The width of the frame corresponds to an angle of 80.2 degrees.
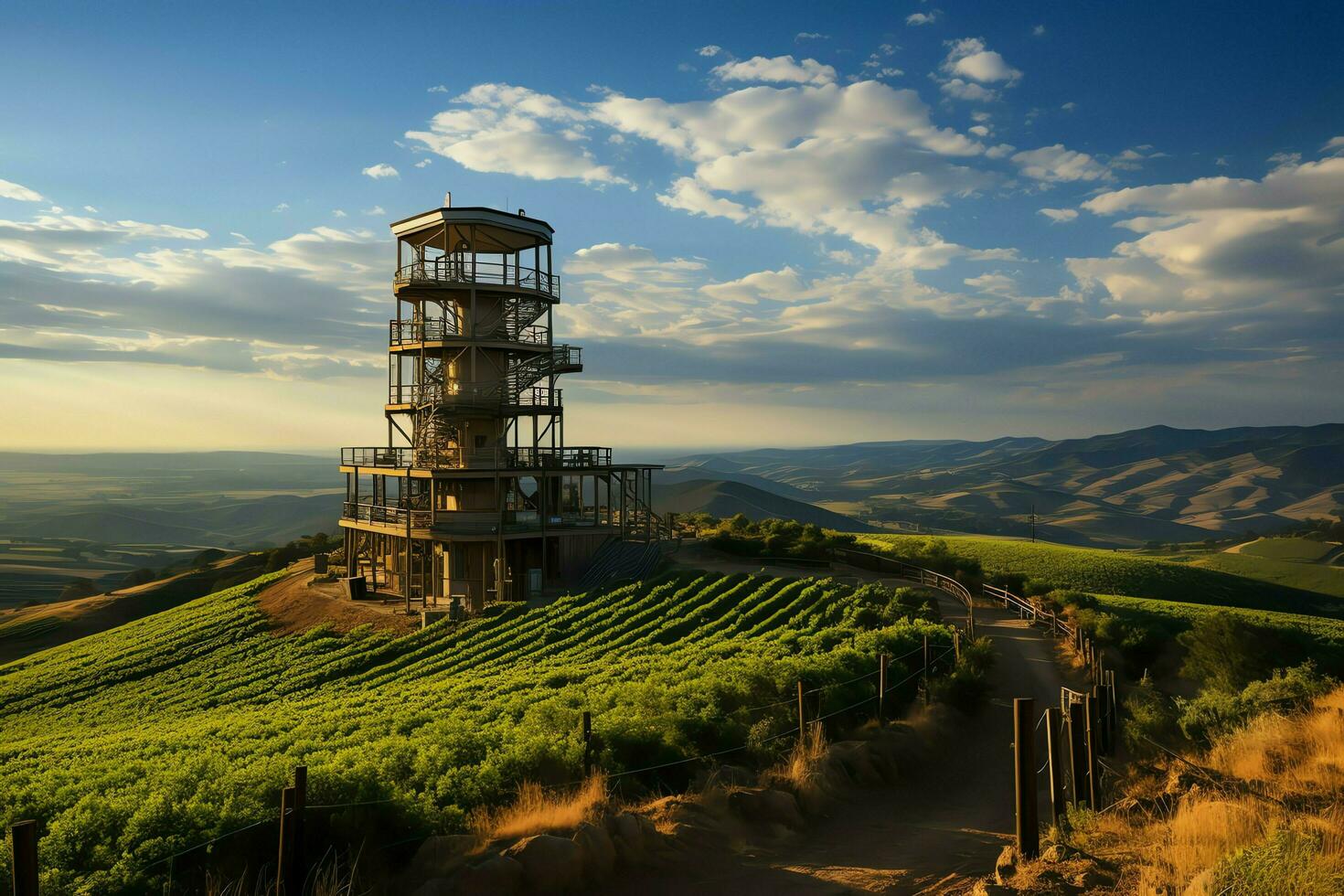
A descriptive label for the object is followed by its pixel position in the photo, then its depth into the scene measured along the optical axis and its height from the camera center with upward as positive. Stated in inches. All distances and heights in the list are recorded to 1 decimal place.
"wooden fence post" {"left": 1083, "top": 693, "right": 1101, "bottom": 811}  407.2 -155.6
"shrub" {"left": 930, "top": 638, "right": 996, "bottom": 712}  718.5 -217.8
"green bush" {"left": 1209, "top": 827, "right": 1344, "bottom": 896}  255.9 -141.8
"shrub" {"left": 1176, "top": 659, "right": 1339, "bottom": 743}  574.6 -200.6
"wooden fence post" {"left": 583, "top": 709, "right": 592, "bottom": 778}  470.9 -172.9
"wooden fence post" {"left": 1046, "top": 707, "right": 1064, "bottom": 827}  399.8 -167.8
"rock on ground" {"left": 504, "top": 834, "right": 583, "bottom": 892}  348.8 -180.4
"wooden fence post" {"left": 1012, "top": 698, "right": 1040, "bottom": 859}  342.6 -144.2
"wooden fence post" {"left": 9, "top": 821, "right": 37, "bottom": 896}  250.4 -125.8
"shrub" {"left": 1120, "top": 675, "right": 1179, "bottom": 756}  564.4 -209.4
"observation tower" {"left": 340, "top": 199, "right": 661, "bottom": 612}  1531.7 +8.7
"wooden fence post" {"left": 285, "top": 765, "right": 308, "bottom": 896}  332.8 -163.3
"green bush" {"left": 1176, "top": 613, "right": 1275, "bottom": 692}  950.4 -258.1
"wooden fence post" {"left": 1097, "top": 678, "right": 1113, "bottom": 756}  612.1 -208.4
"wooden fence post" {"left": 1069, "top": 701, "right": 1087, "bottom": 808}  410.6 -162.8
